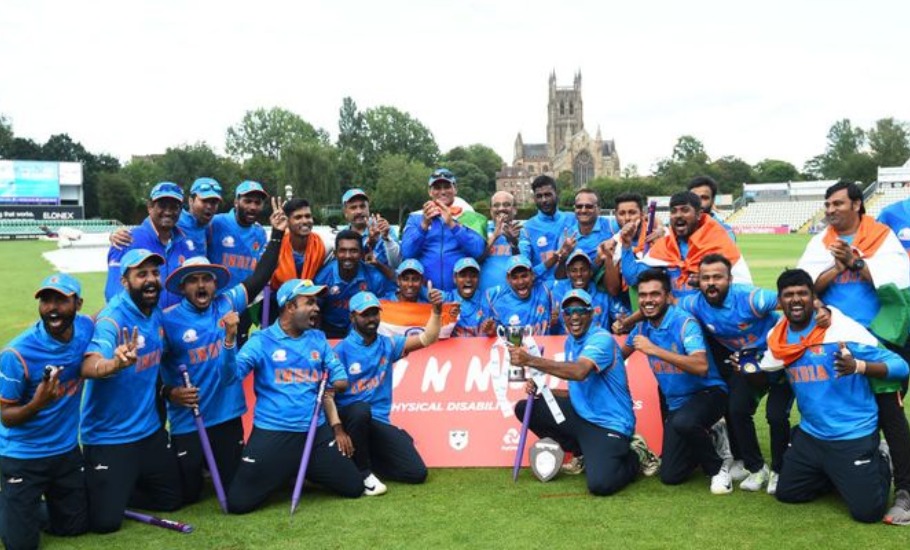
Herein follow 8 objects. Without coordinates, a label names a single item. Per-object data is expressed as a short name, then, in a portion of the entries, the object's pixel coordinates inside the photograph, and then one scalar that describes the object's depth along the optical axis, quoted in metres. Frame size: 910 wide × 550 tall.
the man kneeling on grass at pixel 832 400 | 5.56
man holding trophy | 6.37
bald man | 8.70
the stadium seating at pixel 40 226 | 67.25
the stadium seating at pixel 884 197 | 71.44
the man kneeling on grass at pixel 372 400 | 6.77
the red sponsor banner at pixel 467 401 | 7.34
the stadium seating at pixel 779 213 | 80.25
